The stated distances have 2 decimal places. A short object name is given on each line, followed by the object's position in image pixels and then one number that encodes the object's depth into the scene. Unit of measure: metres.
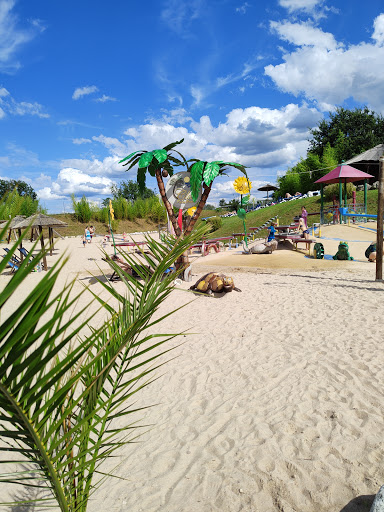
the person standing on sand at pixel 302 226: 16.63
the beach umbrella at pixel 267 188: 27.74
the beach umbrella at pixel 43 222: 12.43
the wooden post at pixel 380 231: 7.72
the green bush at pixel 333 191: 22.57
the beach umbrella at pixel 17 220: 13.76
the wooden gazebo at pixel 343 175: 16.26
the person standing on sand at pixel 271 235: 15.03
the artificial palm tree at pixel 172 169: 9.04
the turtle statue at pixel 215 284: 7.44
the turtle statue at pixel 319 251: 12.09
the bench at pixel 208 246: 14.80
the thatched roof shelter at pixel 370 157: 18.97
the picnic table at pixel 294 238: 13.37
